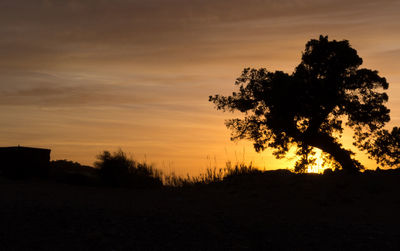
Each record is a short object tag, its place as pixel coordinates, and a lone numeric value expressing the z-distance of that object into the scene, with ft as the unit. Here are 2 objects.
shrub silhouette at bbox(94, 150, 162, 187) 64.69
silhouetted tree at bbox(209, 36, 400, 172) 57.57
